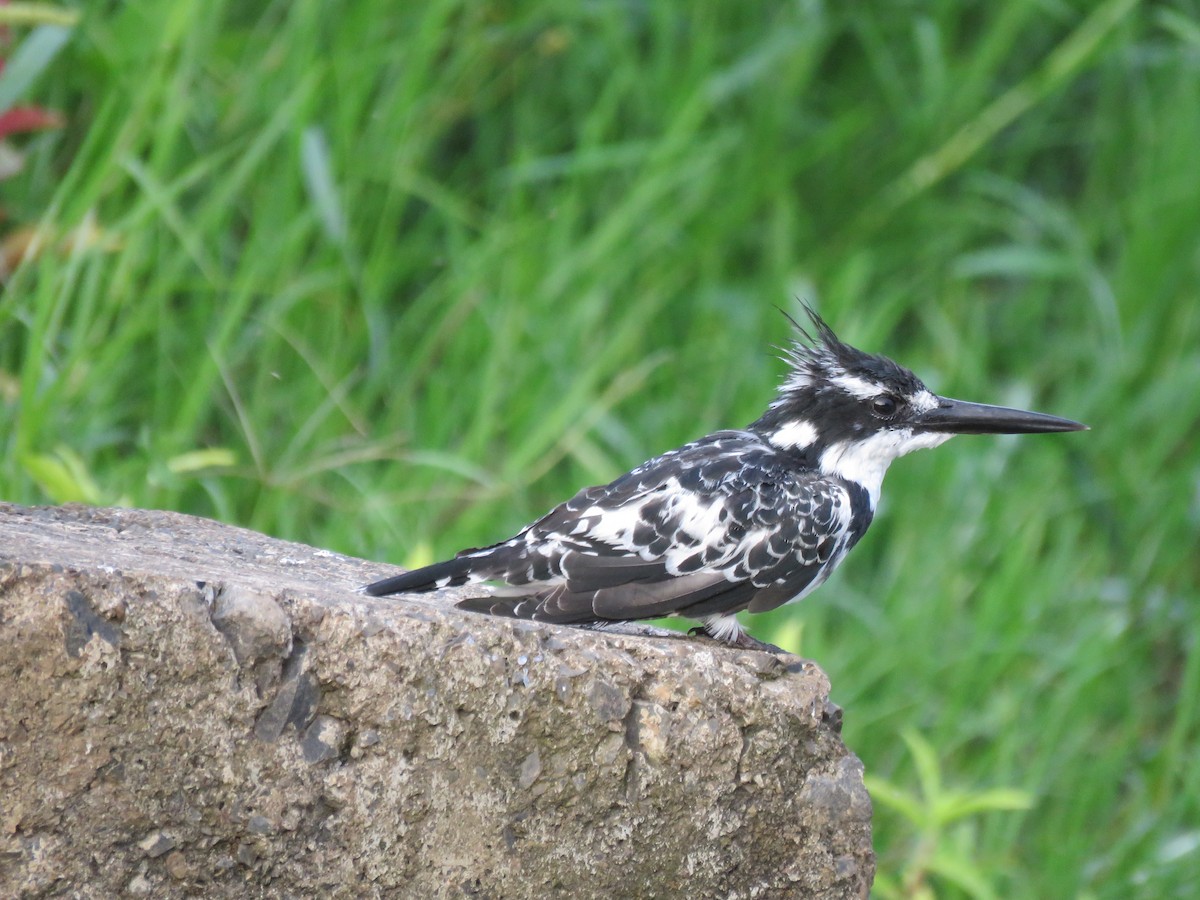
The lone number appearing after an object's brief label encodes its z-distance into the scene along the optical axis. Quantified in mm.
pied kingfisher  6141
